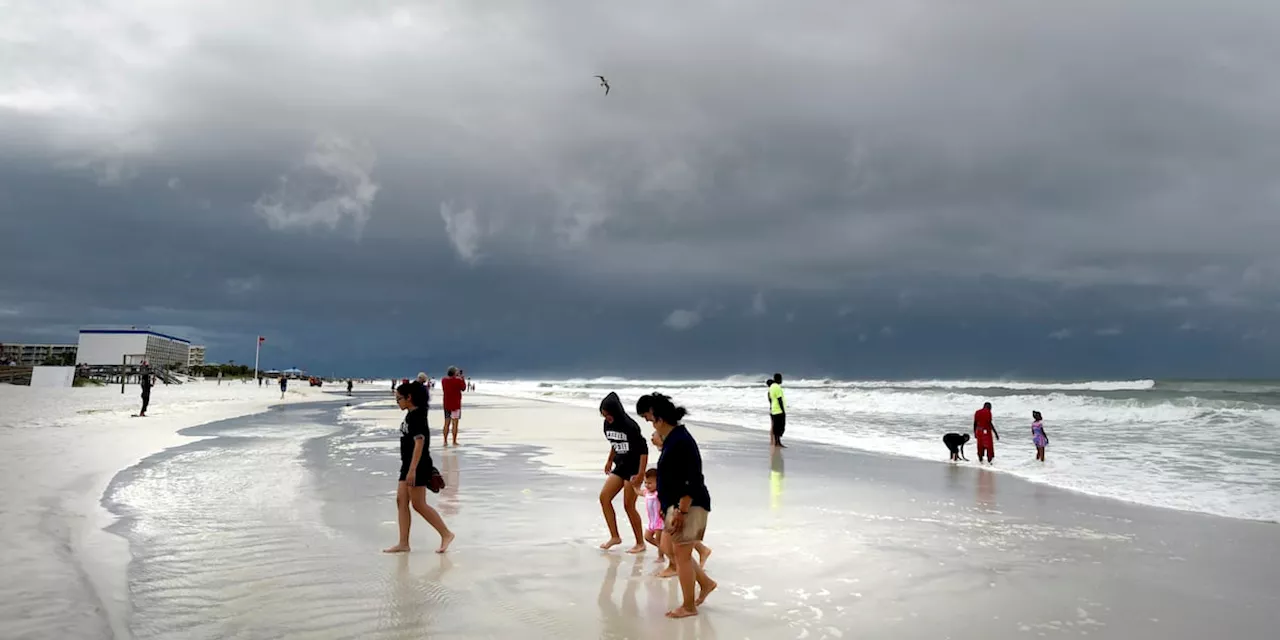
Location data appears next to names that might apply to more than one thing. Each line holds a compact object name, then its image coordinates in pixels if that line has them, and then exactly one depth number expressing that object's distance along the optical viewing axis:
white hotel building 120.62
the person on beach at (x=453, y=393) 17.23
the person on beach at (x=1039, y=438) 16.41
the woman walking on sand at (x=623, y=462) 6.96
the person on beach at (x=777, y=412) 18.81
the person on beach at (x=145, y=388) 27.11
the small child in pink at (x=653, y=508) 6.77
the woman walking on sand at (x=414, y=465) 6.89
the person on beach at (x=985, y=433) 16.50
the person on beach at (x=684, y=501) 5.34
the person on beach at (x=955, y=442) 16.45
